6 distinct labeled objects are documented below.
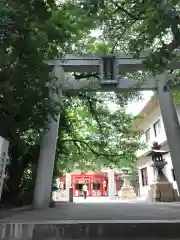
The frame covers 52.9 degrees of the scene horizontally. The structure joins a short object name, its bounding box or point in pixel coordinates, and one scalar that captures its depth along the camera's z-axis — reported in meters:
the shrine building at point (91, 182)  23.64
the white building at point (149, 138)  12.92
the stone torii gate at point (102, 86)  6.80
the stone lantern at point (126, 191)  14.85
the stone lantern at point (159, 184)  10.37
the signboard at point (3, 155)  3.37
